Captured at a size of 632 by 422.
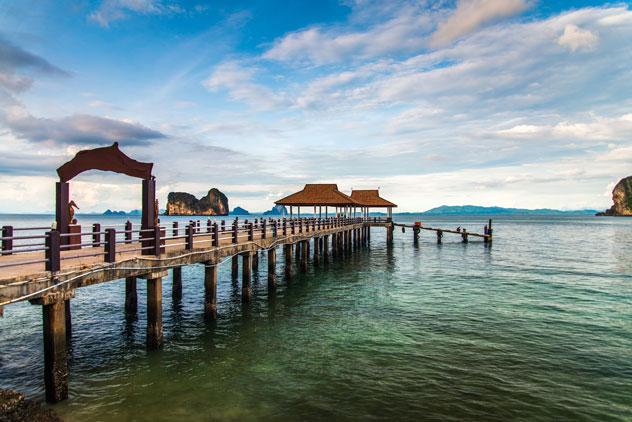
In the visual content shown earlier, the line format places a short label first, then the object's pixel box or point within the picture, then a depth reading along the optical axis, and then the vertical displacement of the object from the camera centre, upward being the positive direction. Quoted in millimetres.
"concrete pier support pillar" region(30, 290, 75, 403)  9055 -2904
